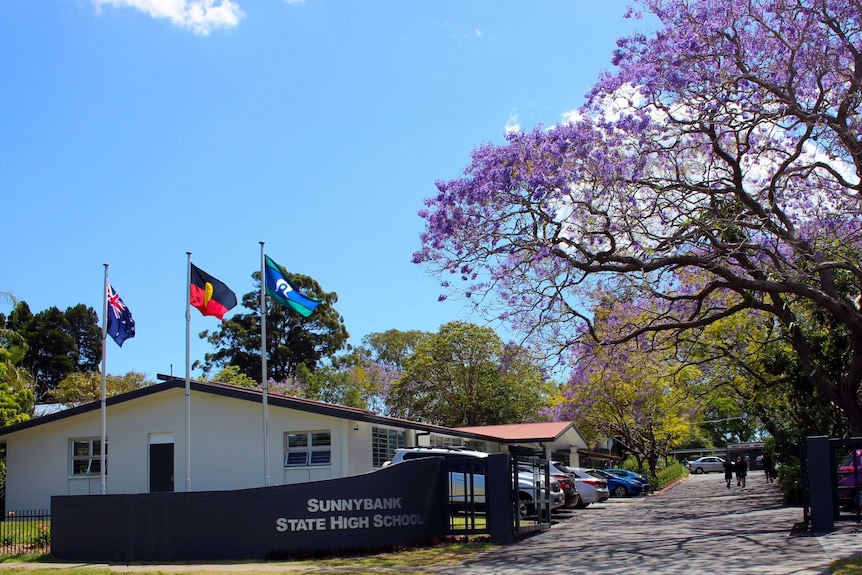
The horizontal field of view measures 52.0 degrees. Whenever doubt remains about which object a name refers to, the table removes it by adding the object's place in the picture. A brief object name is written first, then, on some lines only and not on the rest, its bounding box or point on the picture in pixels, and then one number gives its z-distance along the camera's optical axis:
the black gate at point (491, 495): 18.17
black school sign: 17.44
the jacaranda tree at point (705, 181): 17.83
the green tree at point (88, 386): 51.41
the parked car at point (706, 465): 80.69
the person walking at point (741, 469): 43.06
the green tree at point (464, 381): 54.94
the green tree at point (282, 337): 64.62
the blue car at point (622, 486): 40.09
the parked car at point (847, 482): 19.70
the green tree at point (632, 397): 25.80
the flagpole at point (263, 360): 20.91
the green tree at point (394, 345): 76.31
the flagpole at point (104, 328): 21.66
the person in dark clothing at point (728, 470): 43.12
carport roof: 37.81
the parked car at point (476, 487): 19.42
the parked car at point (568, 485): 28.06
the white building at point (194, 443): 25.23
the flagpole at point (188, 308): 20.69
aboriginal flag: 20.59
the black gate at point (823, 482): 17.08
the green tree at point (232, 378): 51.71
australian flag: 21.97
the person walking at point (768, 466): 44.88
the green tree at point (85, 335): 72.44
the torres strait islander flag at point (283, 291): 20.88
